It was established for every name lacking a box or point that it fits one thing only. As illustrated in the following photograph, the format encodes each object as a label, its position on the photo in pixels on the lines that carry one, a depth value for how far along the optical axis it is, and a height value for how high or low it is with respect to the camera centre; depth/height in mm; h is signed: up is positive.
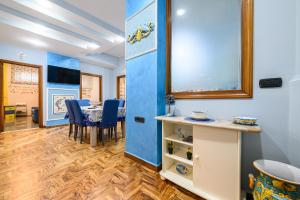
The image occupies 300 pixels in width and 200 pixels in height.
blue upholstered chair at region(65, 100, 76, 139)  3063 -362
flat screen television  4508 +883
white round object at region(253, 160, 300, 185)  962 -570
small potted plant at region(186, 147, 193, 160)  1528 -690
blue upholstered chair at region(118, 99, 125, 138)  3355 -592
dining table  2699 -437
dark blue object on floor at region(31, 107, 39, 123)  5405 -754
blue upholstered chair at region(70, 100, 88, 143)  2798 -380
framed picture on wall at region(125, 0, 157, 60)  1829 +1054
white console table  1096 -596
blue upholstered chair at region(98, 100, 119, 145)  2689 -369
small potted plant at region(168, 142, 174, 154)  1681 -665
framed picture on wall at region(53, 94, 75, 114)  4704 -201
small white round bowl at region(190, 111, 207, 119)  1400 -187
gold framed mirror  1328 +624
